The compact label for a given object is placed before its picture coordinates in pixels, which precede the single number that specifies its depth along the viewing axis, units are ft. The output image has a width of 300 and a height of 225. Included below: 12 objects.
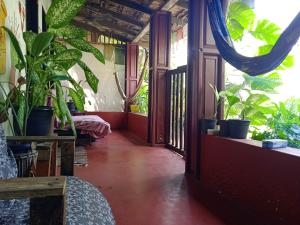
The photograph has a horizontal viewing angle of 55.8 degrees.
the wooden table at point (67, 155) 5.80
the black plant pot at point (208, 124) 9.96
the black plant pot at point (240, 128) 8.42
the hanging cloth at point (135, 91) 27.04
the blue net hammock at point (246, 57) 5.81
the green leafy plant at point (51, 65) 6.92
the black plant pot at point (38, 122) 7.47
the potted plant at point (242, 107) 8.45
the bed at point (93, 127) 17.19
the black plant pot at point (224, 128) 8.93
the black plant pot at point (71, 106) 22.71
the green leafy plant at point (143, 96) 26.89
